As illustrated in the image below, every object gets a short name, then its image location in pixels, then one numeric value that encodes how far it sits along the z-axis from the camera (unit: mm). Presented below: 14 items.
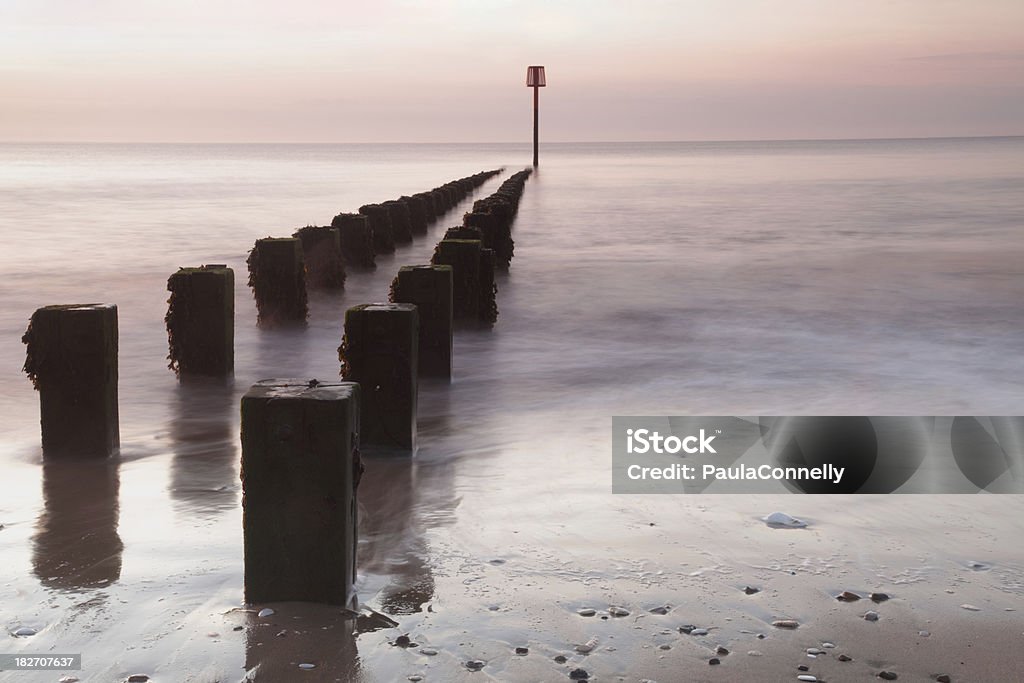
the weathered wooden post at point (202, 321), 6633
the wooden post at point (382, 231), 16141
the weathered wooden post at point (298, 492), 3193
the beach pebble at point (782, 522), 4180
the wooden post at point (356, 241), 14008
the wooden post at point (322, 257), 11547
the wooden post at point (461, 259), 8859
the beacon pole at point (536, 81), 54781
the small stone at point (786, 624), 3244
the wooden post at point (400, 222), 17656
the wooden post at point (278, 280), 9172
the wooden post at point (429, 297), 6742
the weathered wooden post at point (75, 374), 4746
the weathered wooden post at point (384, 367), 5008
